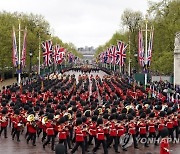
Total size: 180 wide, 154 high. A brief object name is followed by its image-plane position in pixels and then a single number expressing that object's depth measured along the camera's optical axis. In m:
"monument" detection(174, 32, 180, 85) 35.47
